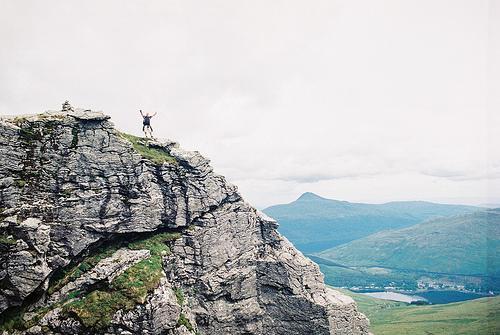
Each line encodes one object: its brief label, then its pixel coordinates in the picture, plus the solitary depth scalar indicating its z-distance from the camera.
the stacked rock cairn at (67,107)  41.47
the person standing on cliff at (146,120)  46.75
